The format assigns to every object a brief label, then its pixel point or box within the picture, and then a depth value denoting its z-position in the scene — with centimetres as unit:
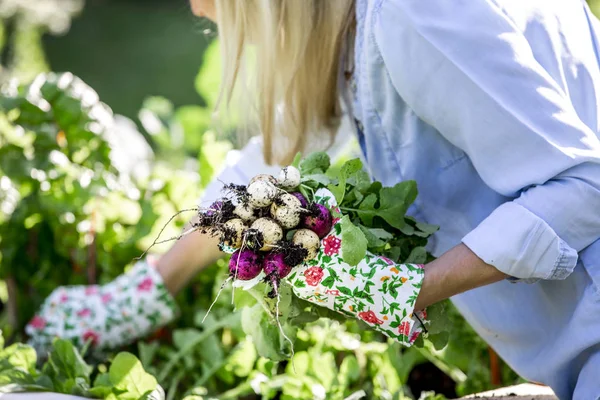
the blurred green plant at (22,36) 449
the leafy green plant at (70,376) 161
